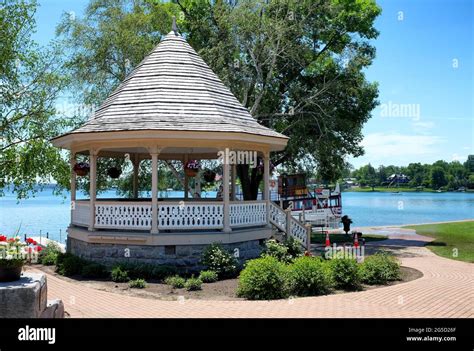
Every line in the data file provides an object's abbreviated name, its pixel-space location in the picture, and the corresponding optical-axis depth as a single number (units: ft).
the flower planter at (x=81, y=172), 55.11
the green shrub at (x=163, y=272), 44.73
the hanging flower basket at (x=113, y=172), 64.30
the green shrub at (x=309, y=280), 37.81
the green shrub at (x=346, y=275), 40.06
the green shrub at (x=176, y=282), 41.09
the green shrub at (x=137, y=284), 40.83
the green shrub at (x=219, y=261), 45.55
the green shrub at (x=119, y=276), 43.45
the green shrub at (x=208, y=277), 43.37
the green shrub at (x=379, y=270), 42.22
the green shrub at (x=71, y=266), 47.06
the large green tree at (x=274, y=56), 79.05
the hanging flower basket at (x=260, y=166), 65.53
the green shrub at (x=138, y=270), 44.55
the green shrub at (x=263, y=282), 36.40
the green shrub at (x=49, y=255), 53.88
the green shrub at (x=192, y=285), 39.99
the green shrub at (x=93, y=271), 45.78
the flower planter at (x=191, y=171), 51.67
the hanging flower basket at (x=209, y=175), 66.69
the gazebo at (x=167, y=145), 47.11
